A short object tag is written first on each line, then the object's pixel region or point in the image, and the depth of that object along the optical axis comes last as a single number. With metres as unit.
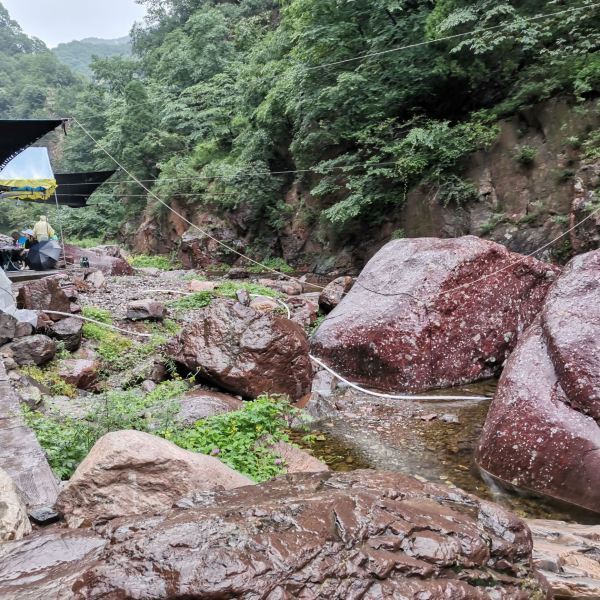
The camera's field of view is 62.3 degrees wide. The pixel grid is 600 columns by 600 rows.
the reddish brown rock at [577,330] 4.13
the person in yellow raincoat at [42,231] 12.59
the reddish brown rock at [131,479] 2.72
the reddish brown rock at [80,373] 6.26
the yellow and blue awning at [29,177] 11.89
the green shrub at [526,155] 10.29
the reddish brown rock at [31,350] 6.23
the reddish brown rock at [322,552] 1.68
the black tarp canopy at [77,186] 17.09
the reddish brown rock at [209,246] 21.00
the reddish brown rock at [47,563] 1.87
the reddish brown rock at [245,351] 5.82
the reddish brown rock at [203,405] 4.94
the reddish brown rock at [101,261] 15.14
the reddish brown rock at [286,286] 12.97
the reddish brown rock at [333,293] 9.66
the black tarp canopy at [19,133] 8.47
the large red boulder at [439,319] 6.55
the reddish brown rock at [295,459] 4.12
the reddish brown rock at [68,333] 7.02
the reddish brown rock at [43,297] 7.54
